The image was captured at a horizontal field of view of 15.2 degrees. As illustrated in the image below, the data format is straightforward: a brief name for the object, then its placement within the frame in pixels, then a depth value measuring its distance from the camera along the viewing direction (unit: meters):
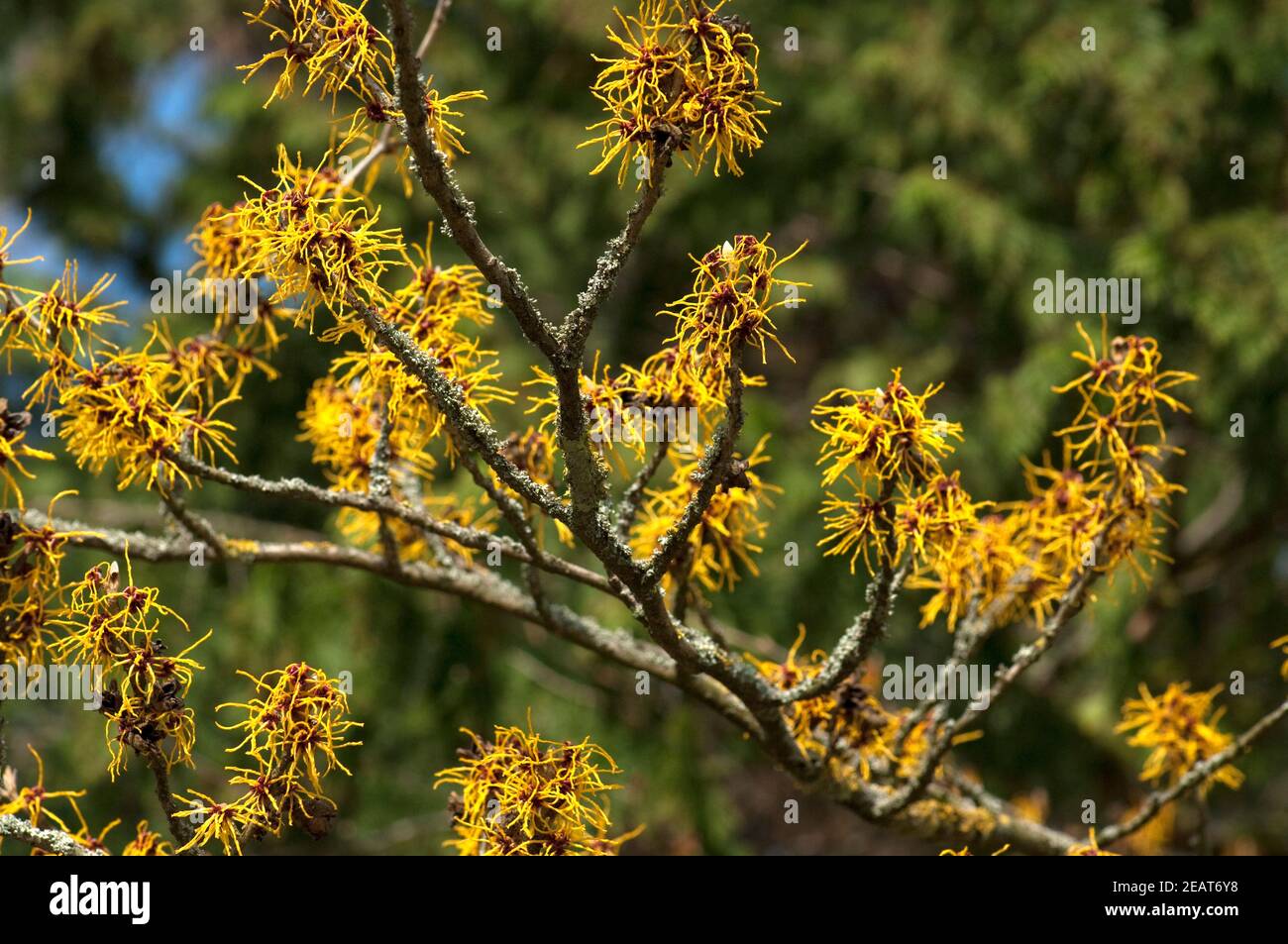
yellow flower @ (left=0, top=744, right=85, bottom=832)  1.27
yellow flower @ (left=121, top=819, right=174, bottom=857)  1.28
